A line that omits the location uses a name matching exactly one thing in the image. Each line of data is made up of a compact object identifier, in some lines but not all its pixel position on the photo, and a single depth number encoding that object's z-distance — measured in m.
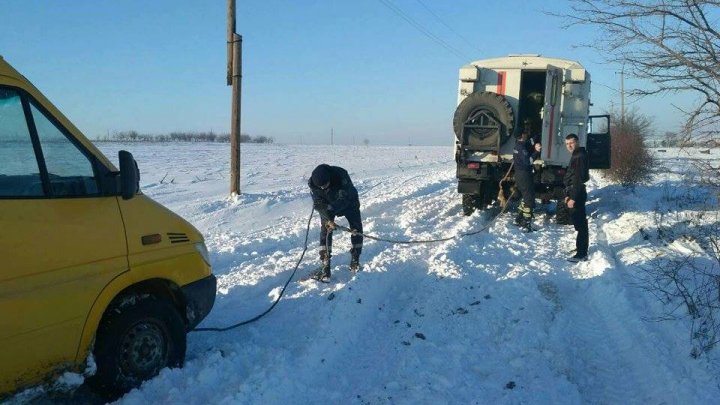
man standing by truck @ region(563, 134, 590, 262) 7.98
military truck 10.93
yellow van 3.11
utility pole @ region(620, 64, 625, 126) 23.22
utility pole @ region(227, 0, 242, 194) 12.79
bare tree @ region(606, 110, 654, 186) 19.45
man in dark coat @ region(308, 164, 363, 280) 6.49
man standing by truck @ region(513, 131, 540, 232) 10.32
